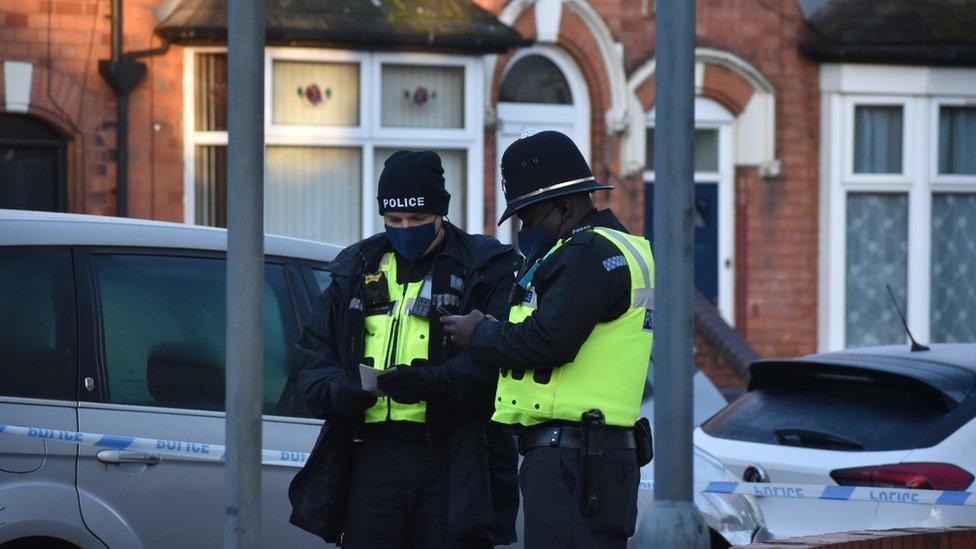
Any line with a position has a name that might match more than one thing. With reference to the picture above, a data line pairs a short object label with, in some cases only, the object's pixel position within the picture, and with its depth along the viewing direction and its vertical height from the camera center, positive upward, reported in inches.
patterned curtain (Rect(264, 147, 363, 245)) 1108.5 +0.7
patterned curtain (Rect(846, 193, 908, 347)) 1301.7 -27.2
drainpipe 1037.8 +36.9
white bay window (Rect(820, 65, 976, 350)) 1275.8 -2.2
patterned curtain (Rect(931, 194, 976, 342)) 1323.8 -28.0
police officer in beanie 355.9 -22.6
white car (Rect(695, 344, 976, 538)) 492.1 -38.5
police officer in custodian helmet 335.6 -18.7
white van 394.0 -24.2
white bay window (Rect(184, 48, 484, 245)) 1078.4 +22.7
